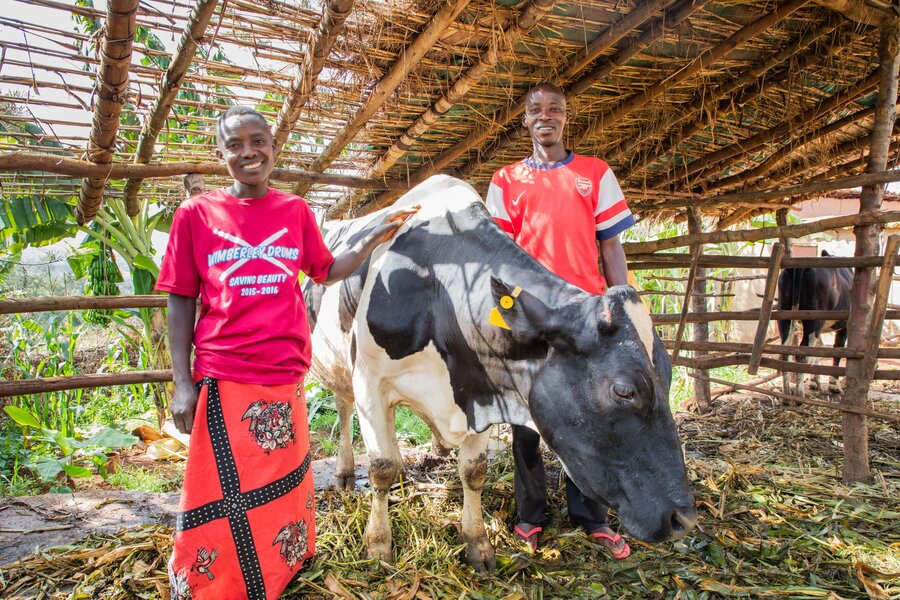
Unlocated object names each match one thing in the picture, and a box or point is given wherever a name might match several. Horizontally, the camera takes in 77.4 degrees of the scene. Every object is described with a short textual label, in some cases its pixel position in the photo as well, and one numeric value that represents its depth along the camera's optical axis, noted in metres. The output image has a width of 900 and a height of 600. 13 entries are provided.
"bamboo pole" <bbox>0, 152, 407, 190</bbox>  3.25
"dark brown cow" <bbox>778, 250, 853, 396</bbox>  7.14
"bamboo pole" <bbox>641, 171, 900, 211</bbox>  3.64
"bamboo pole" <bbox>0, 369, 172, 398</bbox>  3.62
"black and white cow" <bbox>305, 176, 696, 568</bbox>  1.93
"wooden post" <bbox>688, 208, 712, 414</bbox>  6.04
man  2.79
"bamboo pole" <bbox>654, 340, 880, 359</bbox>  3.87
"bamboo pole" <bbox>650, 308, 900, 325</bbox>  4.50
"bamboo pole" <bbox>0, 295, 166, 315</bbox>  3.79
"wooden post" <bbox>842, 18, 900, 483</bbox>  3.73
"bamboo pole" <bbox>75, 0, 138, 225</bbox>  2.32
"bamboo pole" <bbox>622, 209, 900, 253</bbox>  3.74
